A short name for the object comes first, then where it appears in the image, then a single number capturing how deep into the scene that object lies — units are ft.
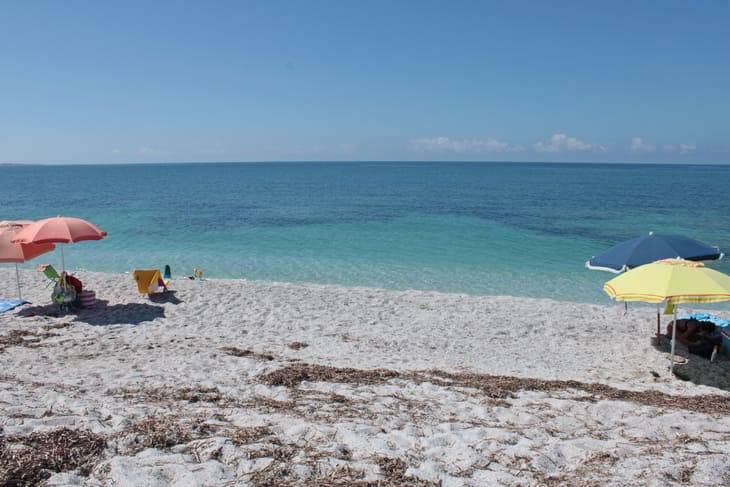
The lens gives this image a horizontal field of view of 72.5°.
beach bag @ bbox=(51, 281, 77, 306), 36.65
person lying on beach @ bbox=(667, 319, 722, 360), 29.81
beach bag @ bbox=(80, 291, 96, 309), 37.68
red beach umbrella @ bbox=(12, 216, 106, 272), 34.12
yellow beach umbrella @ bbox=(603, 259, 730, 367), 24.20
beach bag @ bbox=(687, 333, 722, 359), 29.78
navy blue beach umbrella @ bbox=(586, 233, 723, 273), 32.24
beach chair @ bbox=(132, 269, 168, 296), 41.45
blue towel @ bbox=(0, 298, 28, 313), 37.47
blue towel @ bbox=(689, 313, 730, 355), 30.22
